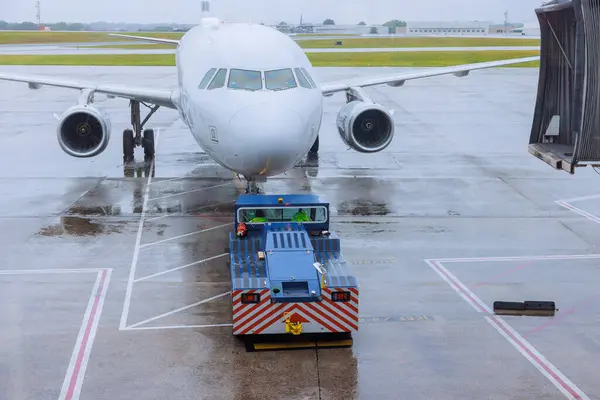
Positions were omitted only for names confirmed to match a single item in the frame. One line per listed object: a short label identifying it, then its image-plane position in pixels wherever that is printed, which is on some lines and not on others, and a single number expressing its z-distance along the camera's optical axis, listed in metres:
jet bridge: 15.87
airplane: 17.19
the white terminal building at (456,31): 194.25
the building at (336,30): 186.05
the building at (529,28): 179.27
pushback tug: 12.65
